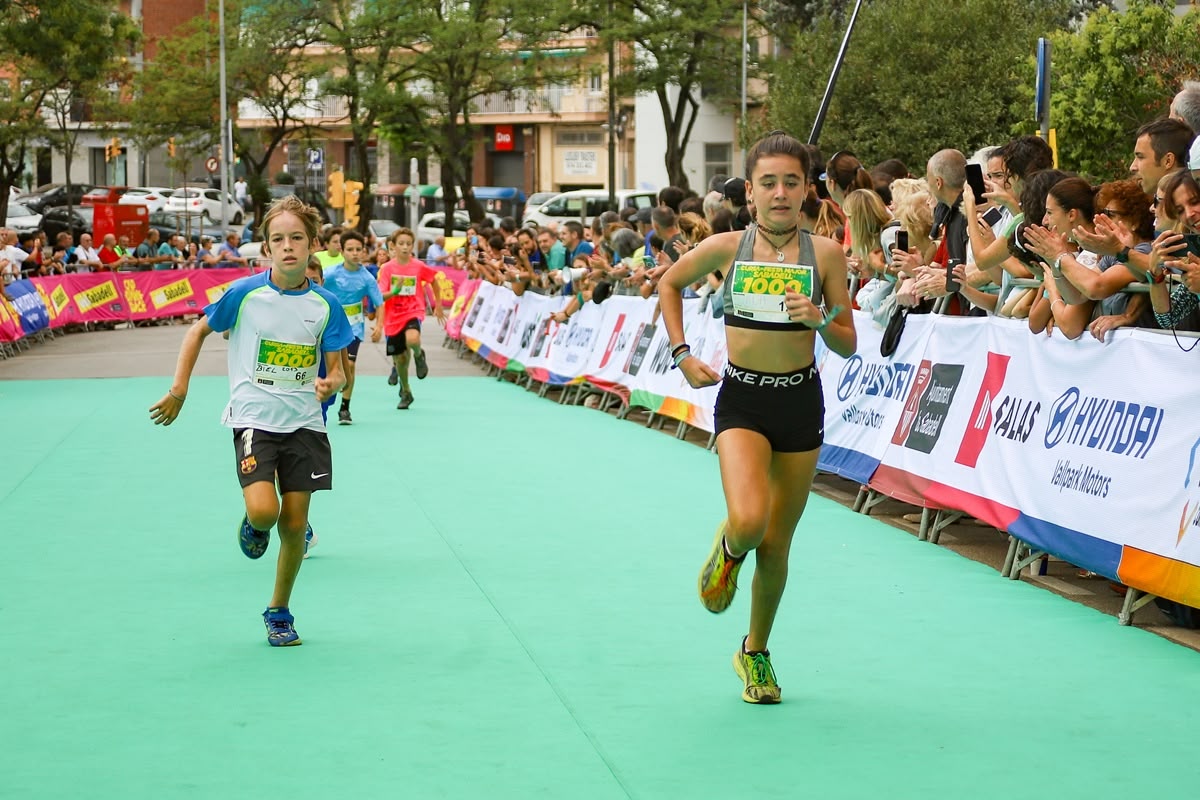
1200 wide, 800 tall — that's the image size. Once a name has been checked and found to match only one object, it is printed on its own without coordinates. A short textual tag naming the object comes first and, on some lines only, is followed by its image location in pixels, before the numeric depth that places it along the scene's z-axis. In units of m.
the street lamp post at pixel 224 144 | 52.69
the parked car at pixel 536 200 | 64.06
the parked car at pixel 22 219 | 56.12
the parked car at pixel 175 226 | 51.25
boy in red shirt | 18.48
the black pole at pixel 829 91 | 14.66
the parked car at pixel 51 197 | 61.97
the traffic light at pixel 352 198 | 41.07
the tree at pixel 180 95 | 58.50
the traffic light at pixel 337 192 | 42.50
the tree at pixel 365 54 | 51.81
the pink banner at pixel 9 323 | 26.03
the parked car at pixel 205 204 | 60.19
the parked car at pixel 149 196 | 60.53
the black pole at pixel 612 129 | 53.41
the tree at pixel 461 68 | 51.38
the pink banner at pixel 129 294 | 31.23
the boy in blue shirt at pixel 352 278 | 15.48
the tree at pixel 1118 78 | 29.41
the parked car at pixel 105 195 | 57.36
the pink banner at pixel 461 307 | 28.11
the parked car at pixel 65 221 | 52.31
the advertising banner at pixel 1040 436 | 7.56
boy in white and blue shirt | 7.28
